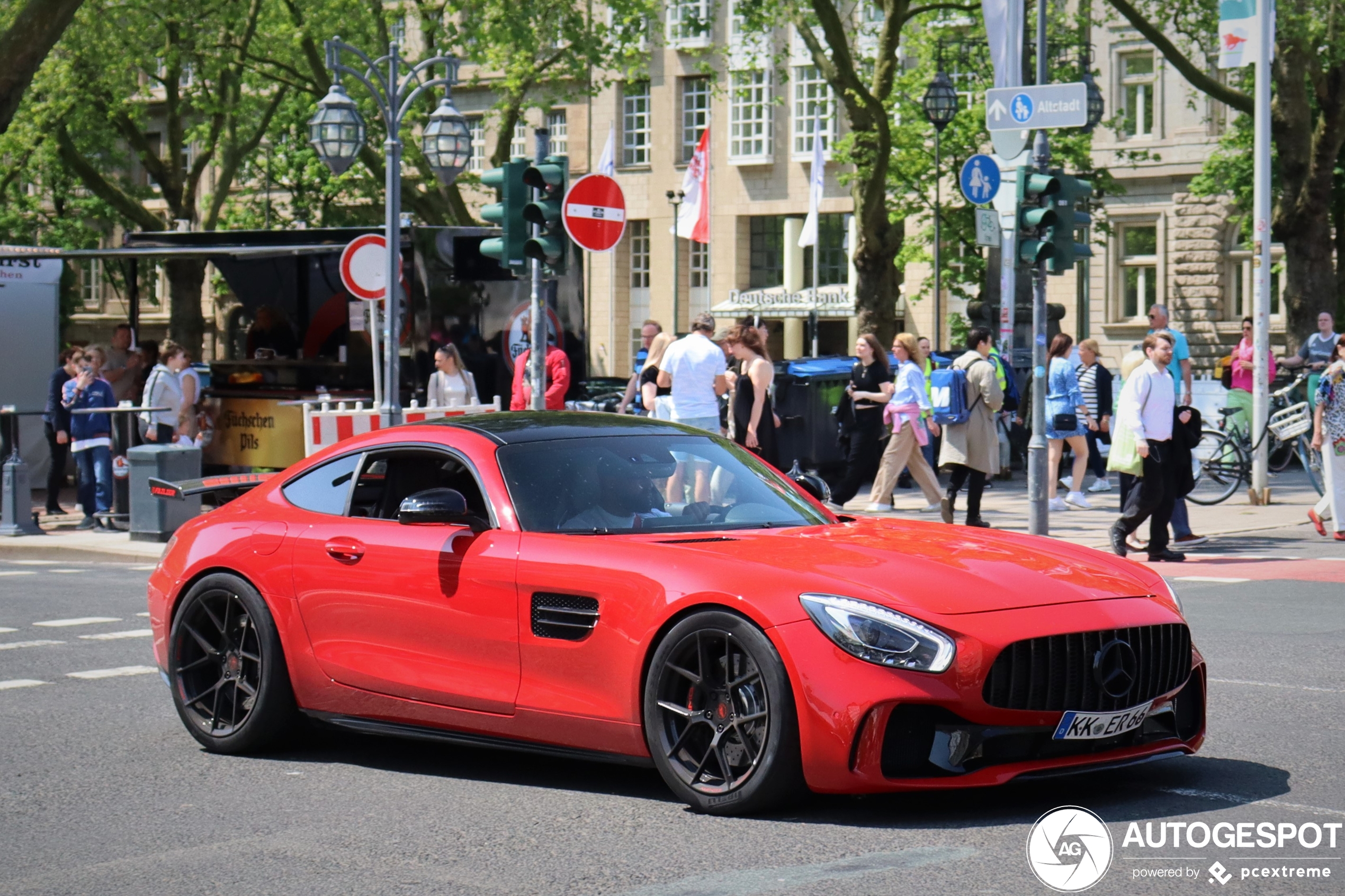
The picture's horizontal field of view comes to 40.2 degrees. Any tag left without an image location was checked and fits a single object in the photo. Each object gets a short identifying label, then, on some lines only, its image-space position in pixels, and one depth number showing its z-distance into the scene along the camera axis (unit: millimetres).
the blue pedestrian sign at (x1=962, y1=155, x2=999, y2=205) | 19672
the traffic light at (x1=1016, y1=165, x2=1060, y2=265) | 14773
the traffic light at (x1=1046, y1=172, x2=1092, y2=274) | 14859
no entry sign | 14047
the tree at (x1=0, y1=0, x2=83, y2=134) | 19375
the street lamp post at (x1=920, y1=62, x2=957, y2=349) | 26234
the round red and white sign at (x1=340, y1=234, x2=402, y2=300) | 18047
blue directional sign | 14828
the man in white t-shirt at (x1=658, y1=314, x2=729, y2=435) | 15992
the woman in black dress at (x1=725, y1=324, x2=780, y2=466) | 16750
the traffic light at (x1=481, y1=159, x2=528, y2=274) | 14250
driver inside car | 6637
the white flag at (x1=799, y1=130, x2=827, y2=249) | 39188
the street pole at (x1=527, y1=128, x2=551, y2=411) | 14625
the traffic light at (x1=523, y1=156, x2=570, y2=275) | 14305
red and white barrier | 17203
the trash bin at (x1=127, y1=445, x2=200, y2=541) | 18062
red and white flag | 35906
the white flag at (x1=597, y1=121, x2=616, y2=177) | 35000
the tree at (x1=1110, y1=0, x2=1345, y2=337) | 25469
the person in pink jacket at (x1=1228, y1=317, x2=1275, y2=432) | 24578
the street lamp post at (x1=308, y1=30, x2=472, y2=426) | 17766
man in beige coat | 16469
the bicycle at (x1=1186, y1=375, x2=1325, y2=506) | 19052
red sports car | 5664
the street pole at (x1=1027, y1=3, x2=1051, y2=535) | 14781
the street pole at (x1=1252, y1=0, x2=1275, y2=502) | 19406
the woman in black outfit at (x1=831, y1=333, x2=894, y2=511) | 18797
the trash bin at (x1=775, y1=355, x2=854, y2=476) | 21969
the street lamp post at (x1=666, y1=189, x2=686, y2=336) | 53156
